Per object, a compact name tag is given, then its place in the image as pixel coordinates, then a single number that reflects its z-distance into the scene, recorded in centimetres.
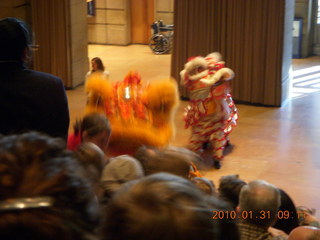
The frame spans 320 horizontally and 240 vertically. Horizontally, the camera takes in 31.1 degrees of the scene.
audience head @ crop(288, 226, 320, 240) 269
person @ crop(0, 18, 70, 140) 224
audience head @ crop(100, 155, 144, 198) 248
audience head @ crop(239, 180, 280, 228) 281
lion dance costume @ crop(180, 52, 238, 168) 620
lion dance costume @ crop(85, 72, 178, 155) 497
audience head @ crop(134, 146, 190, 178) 242
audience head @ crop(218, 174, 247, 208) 335
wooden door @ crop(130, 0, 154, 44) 1480
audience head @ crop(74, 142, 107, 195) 249
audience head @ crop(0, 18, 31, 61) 225
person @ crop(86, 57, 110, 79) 749
